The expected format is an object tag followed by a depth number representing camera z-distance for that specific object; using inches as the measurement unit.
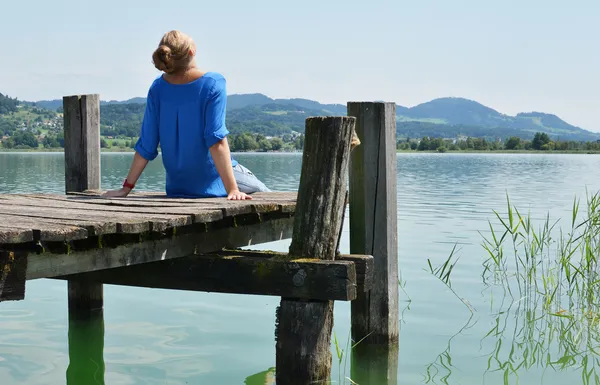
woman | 254.1
